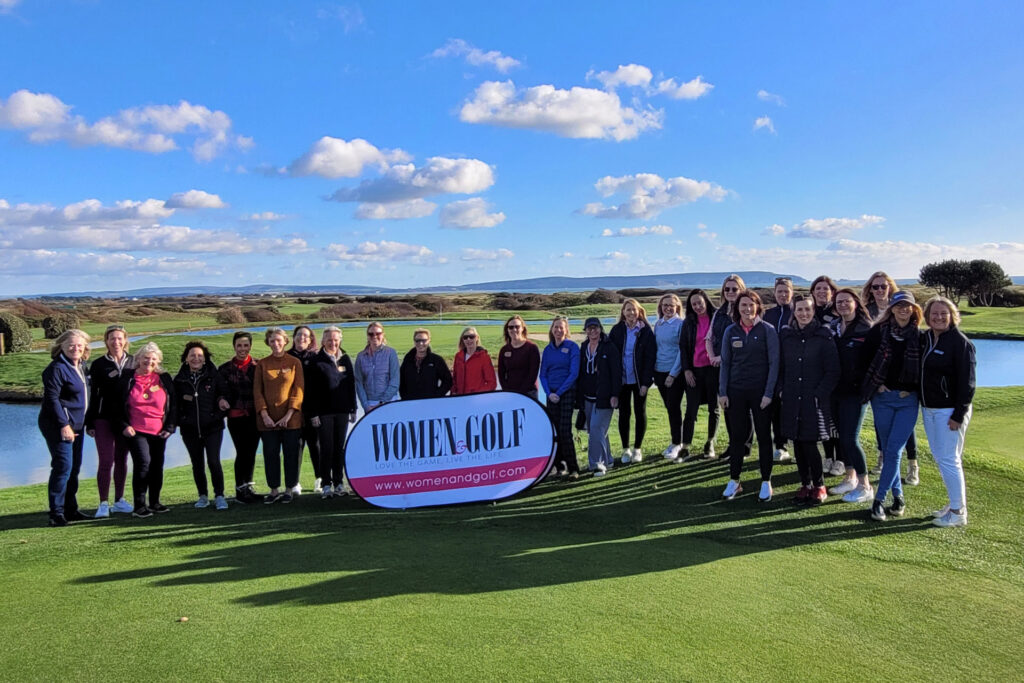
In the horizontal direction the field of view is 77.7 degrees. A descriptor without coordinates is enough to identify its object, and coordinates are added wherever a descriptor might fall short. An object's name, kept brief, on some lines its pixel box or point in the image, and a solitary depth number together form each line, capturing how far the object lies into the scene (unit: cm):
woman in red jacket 790
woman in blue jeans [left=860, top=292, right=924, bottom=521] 603
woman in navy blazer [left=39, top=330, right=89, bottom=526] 662
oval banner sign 705
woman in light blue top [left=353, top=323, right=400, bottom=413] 787
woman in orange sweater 729
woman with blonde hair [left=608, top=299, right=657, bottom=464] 840
